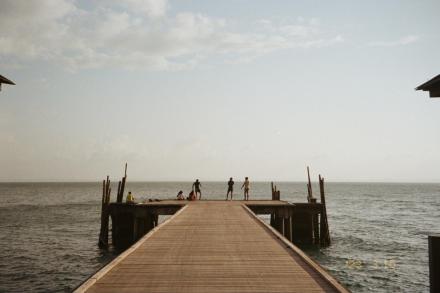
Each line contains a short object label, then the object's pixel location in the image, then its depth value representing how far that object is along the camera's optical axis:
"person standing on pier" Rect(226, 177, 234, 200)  28.25
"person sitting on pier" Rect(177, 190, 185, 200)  26.86
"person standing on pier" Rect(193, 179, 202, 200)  27.93
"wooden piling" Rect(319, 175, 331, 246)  24.67
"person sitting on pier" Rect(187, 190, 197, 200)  26.48
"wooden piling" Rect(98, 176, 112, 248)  23.44
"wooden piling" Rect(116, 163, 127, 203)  25.40
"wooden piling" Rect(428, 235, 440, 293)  7.11
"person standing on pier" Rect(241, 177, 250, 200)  27.51
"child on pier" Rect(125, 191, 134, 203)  24.01
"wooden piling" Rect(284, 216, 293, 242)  21.46
